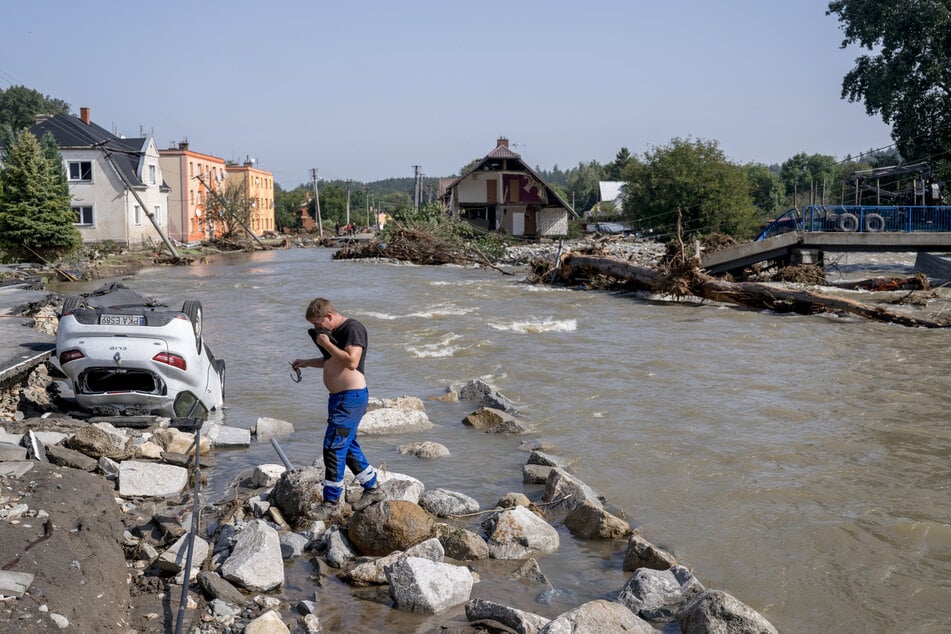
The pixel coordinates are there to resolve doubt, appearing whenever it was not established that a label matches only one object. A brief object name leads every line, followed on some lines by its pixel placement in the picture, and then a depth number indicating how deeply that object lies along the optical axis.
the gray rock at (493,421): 10.14
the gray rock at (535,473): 8.02
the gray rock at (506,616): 4.70
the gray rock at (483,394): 11.24
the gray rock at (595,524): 6.64
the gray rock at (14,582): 4.29
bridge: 27.98
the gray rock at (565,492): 7.26
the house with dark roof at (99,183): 45.88
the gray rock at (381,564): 5.54
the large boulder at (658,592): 5.26
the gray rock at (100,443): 7.57
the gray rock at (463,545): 6.05
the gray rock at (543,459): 8.38
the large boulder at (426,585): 5.16
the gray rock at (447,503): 6.91
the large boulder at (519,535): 6.21
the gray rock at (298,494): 6.48
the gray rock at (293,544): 5.94
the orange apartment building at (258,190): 77.12
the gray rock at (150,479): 7.09
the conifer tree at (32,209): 30.56
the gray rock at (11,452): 6.56
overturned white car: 8.54
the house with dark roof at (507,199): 59.72
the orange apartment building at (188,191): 58.62
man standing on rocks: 6.57
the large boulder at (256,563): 5.33
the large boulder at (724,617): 4.80
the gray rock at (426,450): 8.91
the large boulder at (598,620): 4.58
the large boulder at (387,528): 5.95
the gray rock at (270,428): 9.58
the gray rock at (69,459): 7.11
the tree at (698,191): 47.03
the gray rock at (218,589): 5.08
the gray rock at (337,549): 5.87
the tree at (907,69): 37.44
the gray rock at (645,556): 5.91
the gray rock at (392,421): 9.93
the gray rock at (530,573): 5.76
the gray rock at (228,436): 8.99
